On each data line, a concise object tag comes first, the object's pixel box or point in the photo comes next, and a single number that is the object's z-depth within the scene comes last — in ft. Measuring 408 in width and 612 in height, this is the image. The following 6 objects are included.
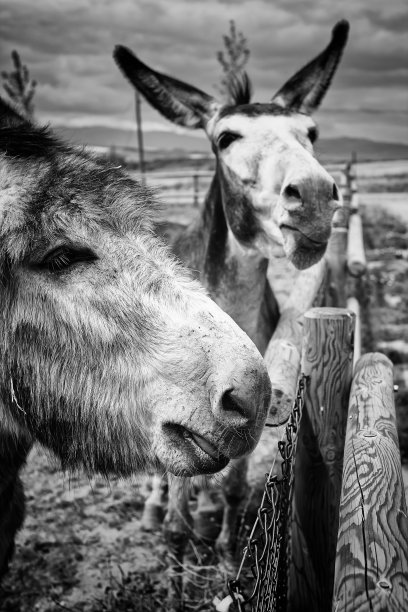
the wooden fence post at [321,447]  6.64
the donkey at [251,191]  8.84
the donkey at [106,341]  4.47
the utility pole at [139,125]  97.25
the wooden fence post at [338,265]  17.77
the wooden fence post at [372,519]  3.07
